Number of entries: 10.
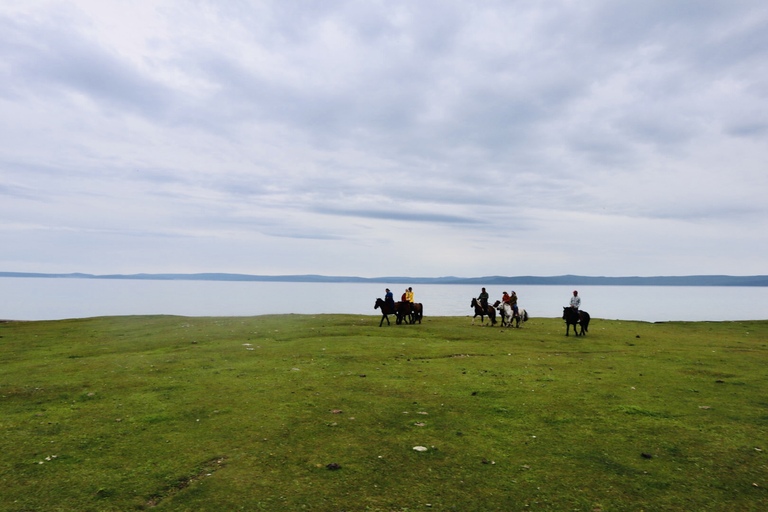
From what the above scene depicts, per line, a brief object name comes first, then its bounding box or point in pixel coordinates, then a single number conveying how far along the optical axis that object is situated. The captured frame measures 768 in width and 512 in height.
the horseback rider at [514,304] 37.53
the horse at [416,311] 37.88
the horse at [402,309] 37.00
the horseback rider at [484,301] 39.31
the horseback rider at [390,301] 36.70
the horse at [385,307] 36.31
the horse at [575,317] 30.28
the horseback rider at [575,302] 31.17
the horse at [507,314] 37.22
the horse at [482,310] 37.92
